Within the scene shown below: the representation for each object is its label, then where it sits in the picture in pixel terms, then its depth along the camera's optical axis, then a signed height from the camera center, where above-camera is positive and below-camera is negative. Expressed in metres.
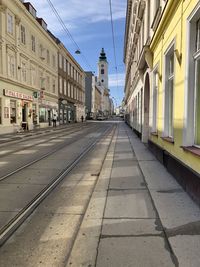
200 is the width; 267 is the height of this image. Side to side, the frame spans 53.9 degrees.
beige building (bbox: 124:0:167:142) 7.91 +3.68
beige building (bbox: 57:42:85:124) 28.93 +5.98
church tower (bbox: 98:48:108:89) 77.98 +21.24
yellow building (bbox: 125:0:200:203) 3.67 +0.68
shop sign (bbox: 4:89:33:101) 15.36 +2.35
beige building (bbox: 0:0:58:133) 15.23 +5.08
